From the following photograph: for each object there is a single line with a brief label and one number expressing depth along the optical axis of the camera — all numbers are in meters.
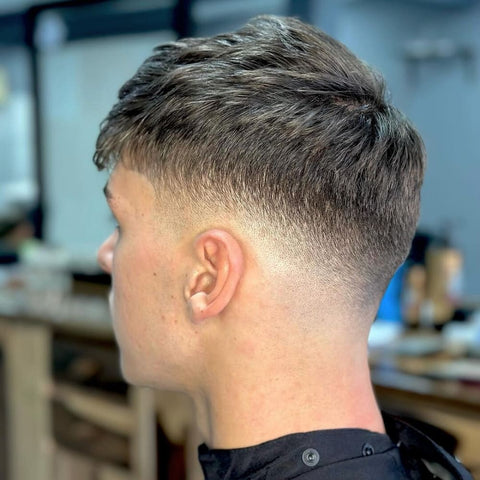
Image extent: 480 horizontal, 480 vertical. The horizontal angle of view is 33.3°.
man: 0.73
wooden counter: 2.21
